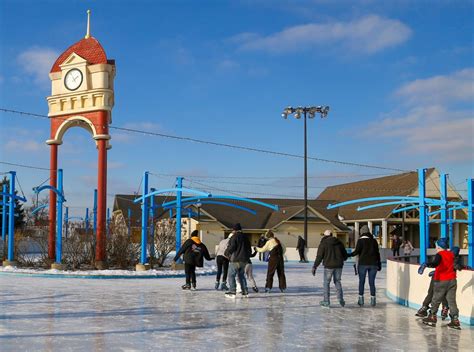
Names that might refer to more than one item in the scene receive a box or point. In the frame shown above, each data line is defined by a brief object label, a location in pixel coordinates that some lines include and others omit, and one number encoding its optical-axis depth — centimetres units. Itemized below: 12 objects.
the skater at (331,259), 1310
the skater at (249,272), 1617
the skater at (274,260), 1612
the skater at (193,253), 1637
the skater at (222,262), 1662
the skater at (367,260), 1351
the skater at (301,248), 3628
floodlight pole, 3712
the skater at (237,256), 1464
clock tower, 2408
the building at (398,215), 5103
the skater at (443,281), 1065
